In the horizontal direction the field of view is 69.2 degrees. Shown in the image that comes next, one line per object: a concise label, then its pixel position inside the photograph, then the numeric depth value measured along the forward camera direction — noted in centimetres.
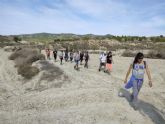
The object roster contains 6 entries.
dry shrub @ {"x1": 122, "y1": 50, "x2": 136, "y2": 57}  2049
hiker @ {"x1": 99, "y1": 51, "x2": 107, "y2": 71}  911
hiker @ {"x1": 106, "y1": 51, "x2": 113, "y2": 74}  898
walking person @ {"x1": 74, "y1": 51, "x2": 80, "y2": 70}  983
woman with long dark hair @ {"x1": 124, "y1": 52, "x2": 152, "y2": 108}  421
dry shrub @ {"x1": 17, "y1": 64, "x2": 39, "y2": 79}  1016
